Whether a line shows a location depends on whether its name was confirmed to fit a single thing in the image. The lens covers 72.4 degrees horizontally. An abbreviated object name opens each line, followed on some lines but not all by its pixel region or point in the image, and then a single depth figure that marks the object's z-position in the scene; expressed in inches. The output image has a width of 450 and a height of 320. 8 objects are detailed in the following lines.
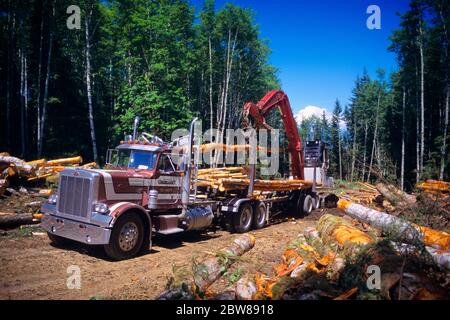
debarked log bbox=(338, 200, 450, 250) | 269.9
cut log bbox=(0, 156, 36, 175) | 514.3
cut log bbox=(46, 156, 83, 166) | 638.5
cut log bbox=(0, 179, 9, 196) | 466.9
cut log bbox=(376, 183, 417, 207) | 469.9
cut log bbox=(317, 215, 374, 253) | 247.8
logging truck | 283.6
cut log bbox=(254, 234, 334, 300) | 196.7
